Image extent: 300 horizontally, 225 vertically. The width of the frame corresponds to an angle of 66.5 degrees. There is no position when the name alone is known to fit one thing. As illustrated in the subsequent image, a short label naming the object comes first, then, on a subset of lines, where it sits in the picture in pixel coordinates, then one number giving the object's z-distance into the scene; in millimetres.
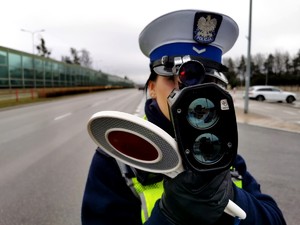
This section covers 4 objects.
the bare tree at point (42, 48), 46579
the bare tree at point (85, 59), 62881
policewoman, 614
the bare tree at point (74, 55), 58934
